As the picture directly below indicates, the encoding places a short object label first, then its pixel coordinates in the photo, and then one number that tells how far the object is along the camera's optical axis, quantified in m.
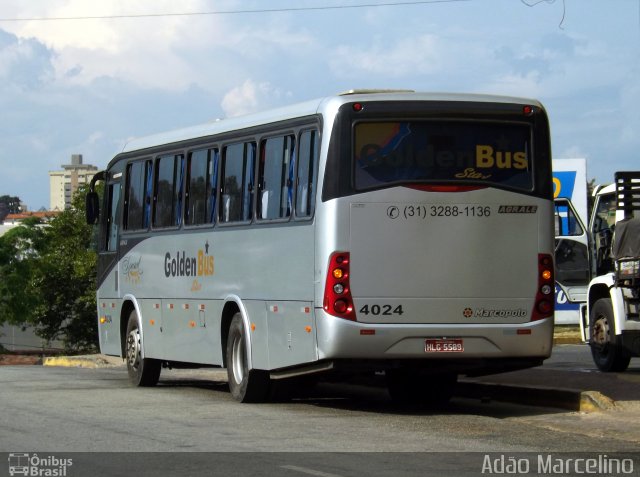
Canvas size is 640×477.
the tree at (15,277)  63.69
